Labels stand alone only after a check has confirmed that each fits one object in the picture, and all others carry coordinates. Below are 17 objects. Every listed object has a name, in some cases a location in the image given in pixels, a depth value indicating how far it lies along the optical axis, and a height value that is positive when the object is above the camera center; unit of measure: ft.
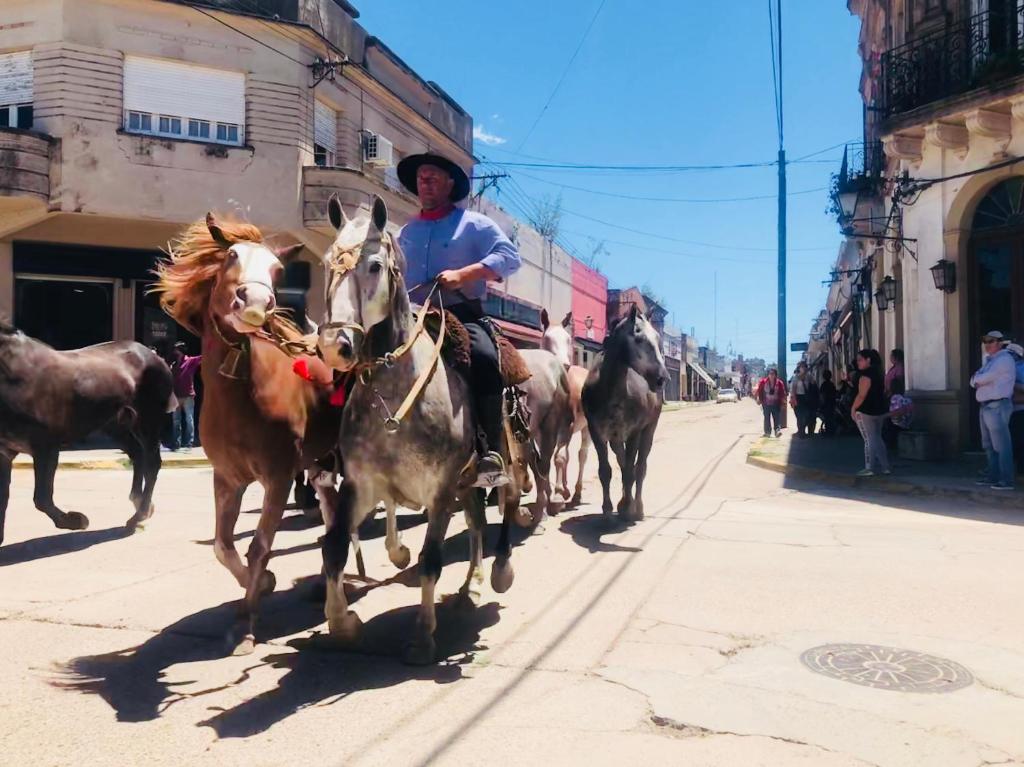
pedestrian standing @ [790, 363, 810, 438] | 63.67 -0.12
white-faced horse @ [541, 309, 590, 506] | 27.14 +0.73
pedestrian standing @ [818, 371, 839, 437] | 64.44 -0.49
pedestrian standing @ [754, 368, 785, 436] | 68.69 -0.03
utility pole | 77.15 +12.80
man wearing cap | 29.99 -0.08
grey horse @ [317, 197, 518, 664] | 11.95 -0.42
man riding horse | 14.69 +3.04
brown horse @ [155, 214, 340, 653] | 13.66 +0.24
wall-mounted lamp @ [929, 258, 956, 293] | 40.09 +6.55
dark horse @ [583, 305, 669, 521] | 24.80 +0.12
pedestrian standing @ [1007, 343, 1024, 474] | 31.35 -0.80
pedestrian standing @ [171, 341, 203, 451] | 44.39 +0.44
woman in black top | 35.37 -0.47
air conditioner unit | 63.00 +21.34
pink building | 129.49 +17.85
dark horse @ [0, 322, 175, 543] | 20.75 -0.03
